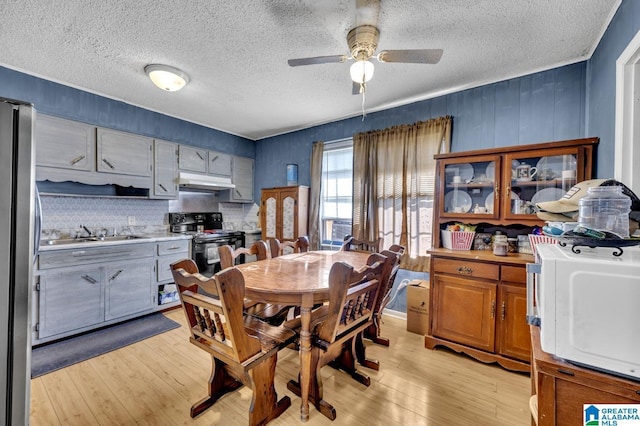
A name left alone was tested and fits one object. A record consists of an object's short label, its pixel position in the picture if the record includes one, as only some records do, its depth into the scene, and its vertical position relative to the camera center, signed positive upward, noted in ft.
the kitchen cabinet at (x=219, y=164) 13.75 +2.48
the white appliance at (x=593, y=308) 2.52 -0.91
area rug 7.32 -4.14
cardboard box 9.01 -3.19
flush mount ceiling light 7.87 +4.00
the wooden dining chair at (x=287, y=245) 9.18 -1.18
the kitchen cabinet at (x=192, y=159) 12.47 +2.50
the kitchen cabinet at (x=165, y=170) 11.54 +1.80
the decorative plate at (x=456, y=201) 8.54 +0.42
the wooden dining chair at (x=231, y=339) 4.18 -2.42
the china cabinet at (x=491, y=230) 6.86 -0.49
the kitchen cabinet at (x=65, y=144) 8.71 +2.24
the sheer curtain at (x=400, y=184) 9.86 +1.17
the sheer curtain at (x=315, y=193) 13.12 +0.95
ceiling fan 5.50 +3.64
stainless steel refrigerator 3.39 -0.60
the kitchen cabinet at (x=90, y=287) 8.08 -2.59
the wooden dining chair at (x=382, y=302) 6.42 -2.34
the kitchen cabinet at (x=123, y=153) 10.03 +2.26
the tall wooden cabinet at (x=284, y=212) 13.15 +0.00
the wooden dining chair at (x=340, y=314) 4.76 -2.16
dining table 4.96 -1.44
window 12.50 +0.95
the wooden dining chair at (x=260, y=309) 6.66 -2.50
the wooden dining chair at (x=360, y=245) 9.46 -1.18
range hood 12.20 +1.38
